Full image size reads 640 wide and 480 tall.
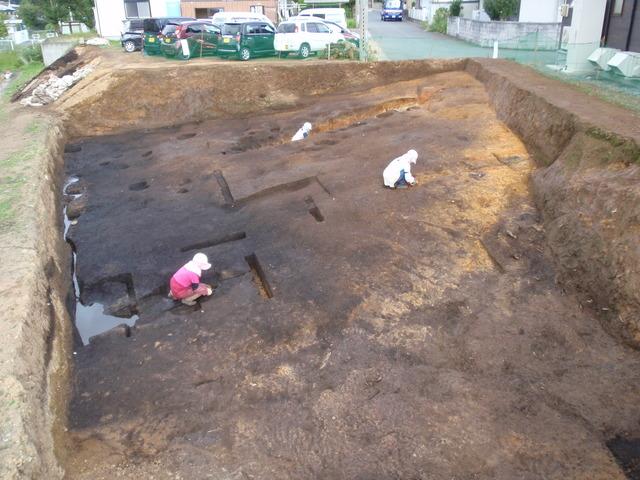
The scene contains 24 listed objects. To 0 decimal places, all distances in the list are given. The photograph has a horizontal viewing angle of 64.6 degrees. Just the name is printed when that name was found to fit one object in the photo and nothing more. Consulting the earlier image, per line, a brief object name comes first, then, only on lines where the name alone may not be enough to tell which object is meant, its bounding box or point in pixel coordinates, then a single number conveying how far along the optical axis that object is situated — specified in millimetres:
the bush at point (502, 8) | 26688
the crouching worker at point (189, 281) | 7391
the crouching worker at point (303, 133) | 13906
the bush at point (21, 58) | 32281
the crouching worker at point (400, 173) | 9805
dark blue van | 48031
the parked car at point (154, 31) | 23172
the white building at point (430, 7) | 33469
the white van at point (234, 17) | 26511
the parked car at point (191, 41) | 21016
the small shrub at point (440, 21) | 32906
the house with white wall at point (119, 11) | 33906
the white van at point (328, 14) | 29547
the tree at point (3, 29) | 38528
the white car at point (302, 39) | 20594
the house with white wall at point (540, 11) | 24391
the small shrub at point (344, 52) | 19097
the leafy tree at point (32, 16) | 39250
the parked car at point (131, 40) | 25406
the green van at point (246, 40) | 20156
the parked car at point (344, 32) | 20503
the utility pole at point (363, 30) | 18547
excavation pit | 5082
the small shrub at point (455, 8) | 32688
